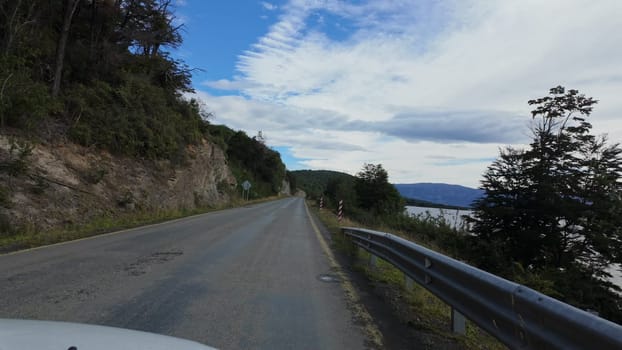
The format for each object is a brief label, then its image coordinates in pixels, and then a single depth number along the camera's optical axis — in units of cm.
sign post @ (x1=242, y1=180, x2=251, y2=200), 4734
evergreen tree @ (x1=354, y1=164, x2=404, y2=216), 5297
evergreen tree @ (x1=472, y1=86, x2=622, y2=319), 1559
